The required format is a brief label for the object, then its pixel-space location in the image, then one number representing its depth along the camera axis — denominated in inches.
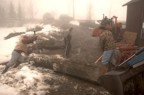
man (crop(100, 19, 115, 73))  316.2
